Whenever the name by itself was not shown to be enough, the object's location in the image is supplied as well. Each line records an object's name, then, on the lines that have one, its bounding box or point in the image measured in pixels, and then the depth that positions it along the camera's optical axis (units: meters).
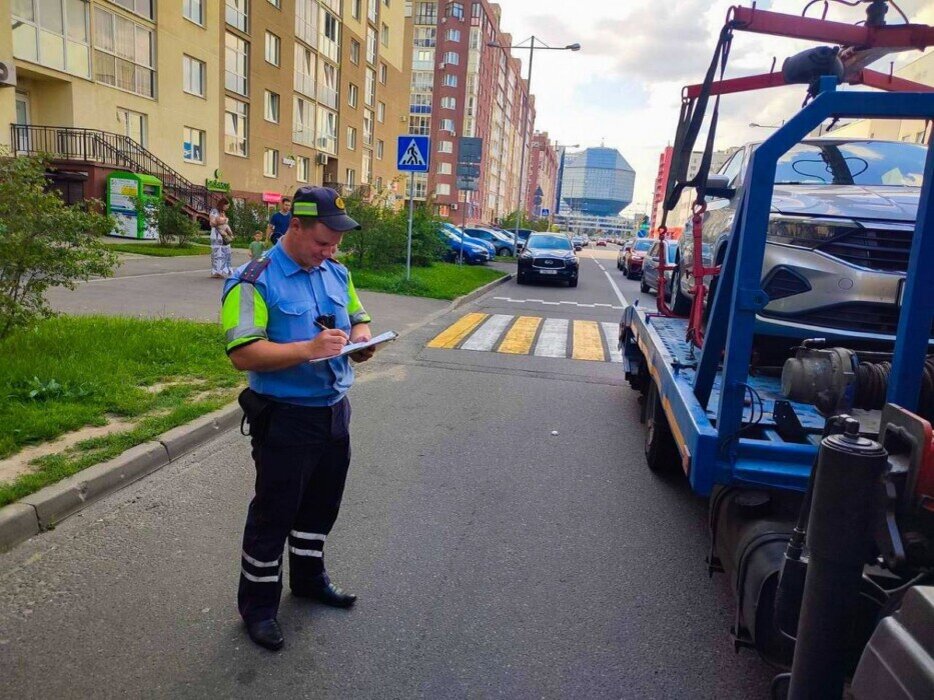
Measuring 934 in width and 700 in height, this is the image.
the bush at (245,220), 25.95
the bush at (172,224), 20.34
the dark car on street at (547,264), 22.62
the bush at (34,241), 6.14
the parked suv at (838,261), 4.14
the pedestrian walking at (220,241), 14.36
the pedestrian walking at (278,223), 13.15
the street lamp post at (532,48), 36.59
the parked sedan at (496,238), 35.26
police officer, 2.88
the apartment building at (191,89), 23.27
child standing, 12.10
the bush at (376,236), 18.86
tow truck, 1.68
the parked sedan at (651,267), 18.25
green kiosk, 22.70
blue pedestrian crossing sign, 14.85
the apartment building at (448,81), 81.81
